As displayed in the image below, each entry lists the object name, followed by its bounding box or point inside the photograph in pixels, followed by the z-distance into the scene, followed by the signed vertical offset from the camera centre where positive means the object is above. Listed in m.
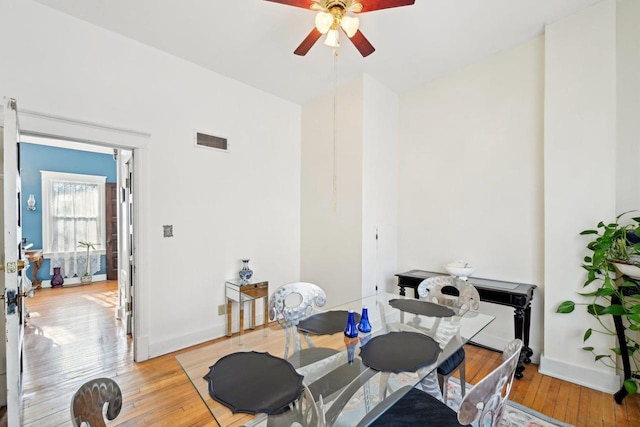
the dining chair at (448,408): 0.95 -0.86
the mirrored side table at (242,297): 3.27 -1.02
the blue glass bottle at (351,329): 1.72 -0.72
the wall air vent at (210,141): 3.22 +0.83
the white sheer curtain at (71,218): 5.92 -0.12
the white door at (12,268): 1.70 -0.34
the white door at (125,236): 3.36 -0.31
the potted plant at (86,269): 6.12 -1.26
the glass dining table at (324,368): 1.10 -0.79
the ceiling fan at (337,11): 1.85 +1.37
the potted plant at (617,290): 2.03 -0.61
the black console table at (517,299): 2.47 -0.81
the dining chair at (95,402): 0.80 -0.58
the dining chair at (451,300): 1.78 -0.77
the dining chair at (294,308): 2.00 -0.75
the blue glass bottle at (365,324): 1.73 -0.70
